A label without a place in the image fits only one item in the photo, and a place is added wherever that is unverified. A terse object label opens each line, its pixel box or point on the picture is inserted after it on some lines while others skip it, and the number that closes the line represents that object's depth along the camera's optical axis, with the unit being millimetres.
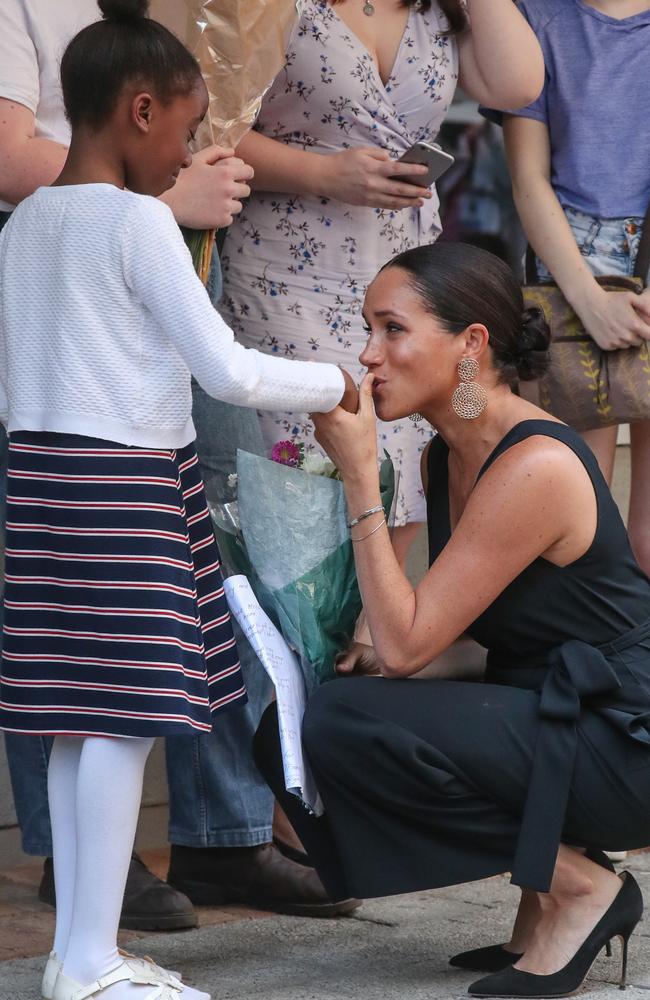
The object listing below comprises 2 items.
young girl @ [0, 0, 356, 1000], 4652
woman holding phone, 6289
